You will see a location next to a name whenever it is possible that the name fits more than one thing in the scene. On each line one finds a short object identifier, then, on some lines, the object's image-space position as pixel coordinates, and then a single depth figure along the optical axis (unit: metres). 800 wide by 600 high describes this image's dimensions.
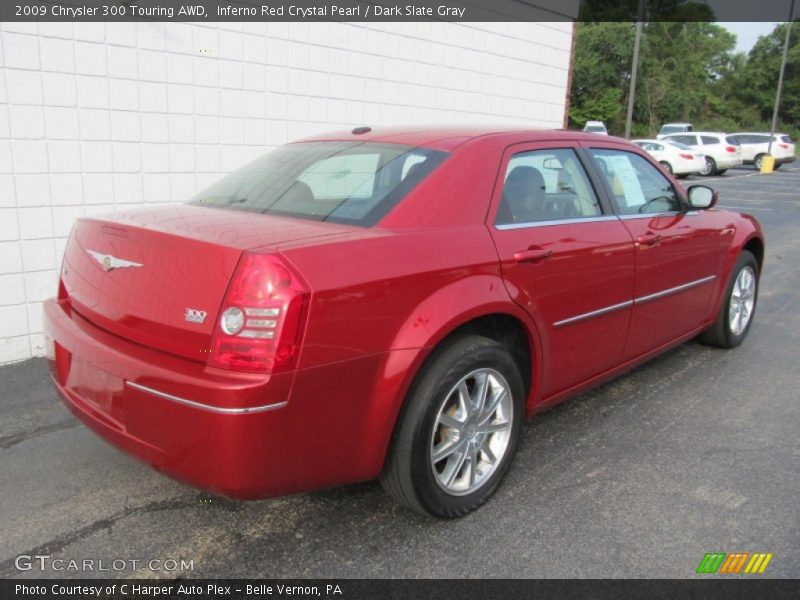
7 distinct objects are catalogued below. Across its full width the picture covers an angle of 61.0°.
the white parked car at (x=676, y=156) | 24.81
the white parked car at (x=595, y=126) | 31.70
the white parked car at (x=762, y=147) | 33.03
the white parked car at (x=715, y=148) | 27.58
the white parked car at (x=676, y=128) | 37.50
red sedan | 2.17
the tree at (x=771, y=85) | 65.75
